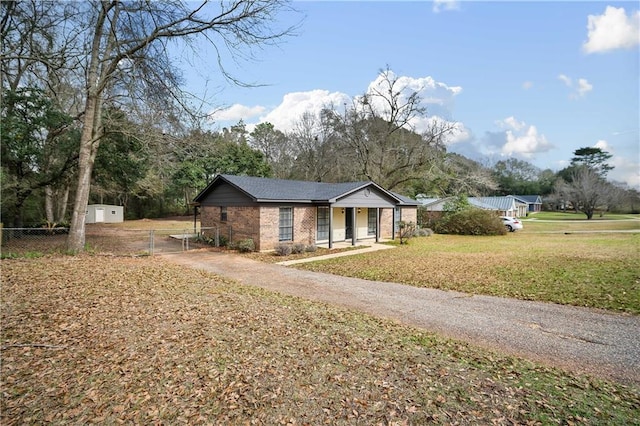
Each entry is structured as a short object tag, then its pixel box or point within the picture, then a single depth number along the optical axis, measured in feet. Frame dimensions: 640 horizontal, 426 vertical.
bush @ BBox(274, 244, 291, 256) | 47.16
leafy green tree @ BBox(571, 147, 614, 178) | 191.62
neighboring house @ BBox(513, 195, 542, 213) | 202.08
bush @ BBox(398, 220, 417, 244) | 71.41
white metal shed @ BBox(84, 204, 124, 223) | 104.58
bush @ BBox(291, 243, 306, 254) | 49.11
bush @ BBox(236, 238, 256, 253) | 48.67
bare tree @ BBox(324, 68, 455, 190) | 89.15
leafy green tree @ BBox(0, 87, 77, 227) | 41.16
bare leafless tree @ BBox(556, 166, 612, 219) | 137.90
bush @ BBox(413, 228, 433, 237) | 75.41
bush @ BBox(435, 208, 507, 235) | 79.20
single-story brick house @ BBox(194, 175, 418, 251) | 50.34
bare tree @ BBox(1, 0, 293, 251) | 32.50
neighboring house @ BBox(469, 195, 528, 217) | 119.22
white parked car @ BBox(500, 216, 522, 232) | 90.68
